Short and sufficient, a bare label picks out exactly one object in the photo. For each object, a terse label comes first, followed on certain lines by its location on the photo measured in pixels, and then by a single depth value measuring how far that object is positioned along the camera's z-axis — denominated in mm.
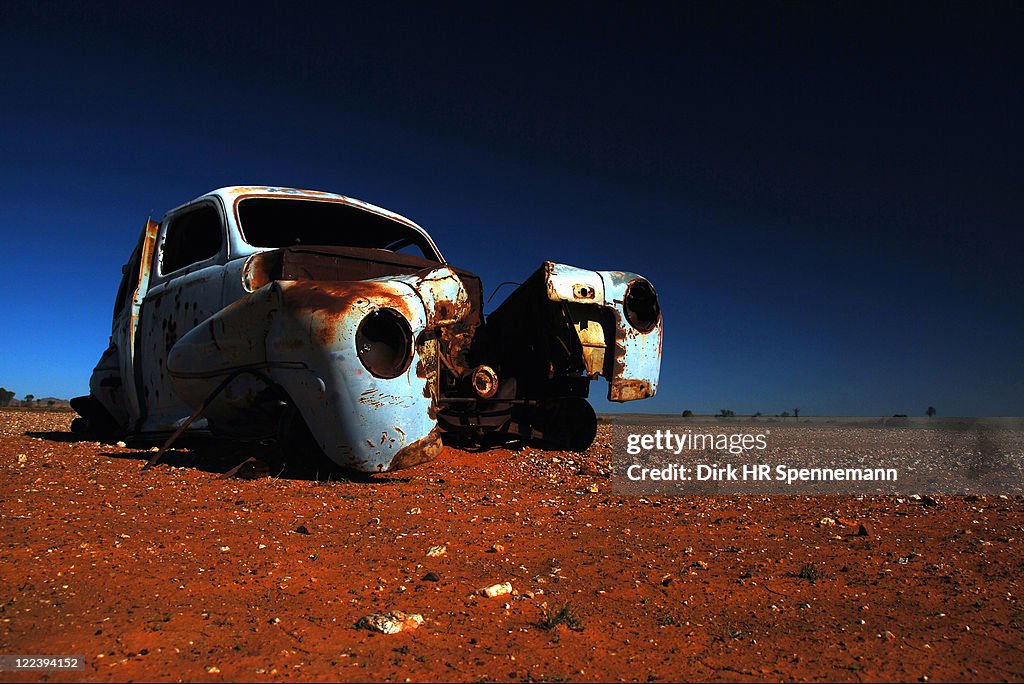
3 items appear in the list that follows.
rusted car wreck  4191
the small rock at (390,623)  2064
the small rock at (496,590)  2454
